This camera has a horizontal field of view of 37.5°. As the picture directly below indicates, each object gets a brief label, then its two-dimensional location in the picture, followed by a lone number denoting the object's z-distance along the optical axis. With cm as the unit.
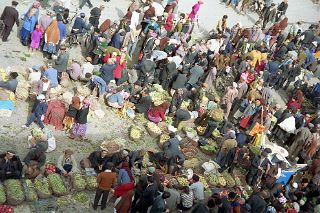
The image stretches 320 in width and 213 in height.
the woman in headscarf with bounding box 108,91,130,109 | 1752
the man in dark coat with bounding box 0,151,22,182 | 1270
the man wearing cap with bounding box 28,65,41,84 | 1672
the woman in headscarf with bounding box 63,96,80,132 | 1545
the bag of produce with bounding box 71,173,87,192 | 1370
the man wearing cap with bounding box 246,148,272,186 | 1619
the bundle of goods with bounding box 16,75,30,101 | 1625
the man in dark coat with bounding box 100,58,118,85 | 1785
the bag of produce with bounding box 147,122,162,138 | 1722
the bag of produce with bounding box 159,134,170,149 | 1692
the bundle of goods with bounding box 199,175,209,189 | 1566
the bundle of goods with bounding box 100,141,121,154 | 1519
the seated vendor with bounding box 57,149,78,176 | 1401
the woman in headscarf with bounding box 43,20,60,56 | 1838
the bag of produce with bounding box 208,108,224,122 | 1809
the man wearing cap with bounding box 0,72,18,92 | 1568
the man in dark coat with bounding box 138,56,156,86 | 1866
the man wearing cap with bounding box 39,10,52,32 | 1838
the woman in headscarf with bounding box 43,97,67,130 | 1555
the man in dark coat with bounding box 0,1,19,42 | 1823
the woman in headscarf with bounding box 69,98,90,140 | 1530
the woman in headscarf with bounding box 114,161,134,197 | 1290
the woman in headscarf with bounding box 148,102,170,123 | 1766
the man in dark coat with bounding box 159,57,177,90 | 1897
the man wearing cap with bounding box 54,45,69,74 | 1750
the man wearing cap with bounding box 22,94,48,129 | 1496
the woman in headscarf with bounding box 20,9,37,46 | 1842
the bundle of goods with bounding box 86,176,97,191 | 1390
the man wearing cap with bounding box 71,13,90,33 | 1961
